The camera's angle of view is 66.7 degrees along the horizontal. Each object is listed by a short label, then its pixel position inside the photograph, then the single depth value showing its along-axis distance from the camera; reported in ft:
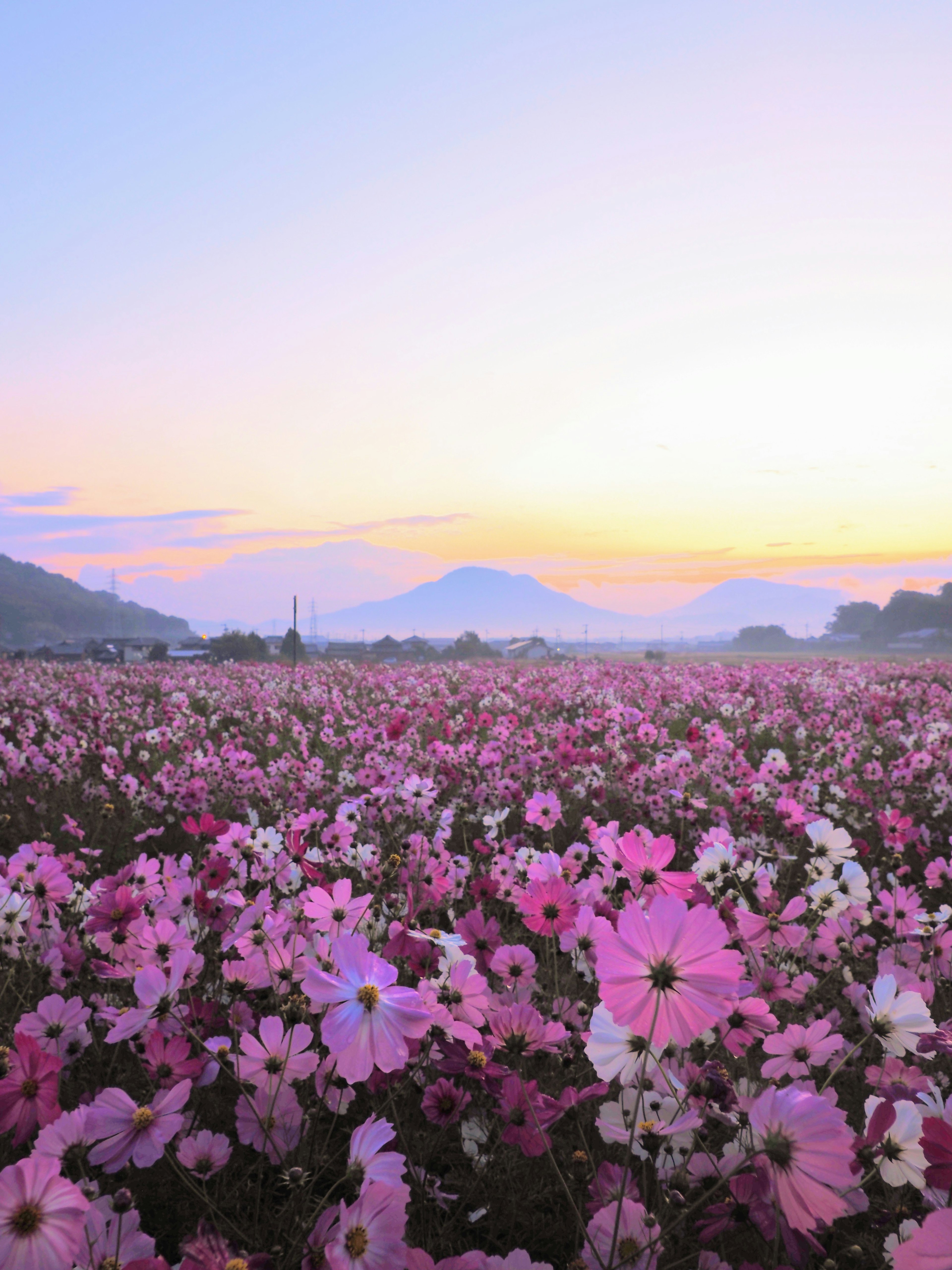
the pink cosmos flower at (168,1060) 4.19
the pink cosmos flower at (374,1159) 3.14
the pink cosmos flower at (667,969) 2.91
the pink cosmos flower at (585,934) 5.44
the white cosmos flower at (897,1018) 4.11
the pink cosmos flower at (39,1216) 2.62
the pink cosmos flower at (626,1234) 3.43
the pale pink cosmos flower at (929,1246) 2.20
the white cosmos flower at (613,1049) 3.53
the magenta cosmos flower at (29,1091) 3.51
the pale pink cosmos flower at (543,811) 8.71
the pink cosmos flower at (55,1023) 5.07
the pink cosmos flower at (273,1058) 4.26
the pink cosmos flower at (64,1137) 3.53
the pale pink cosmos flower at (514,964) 5.36
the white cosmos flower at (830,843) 6.97
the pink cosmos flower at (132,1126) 3.63
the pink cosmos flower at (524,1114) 3.94
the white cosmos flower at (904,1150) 3.40
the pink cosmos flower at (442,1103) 4.38
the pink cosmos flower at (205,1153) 4.42
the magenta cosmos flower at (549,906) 5.44
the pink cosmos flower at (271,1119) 4.24
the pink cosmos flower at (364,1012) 3.22
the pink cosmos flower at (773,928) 5.63
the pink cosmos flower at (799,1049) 4.59
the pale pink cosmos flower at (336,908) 5.25
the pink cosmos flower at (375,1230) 2.96
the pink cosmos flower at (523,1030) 4.31
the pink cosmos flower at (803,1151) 2.74
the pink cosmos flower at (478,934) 5.75
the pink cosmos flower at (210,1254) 2.82
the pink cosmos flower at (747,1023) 4.22
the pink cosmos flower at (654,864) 4.40
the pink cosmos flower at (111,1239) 3.15
